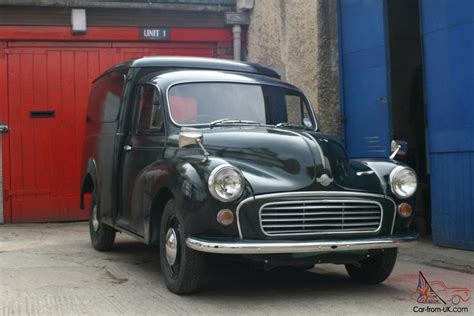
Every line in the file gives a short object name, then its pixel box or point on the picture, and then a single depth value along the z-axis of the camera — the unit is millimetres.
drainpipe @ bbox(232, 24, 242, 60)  11773
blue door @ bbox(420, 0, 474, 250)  7320
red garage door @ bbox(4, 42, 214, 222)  10898
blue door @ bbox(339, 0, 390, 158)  8828
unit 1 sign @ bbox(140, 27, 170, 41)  11453
